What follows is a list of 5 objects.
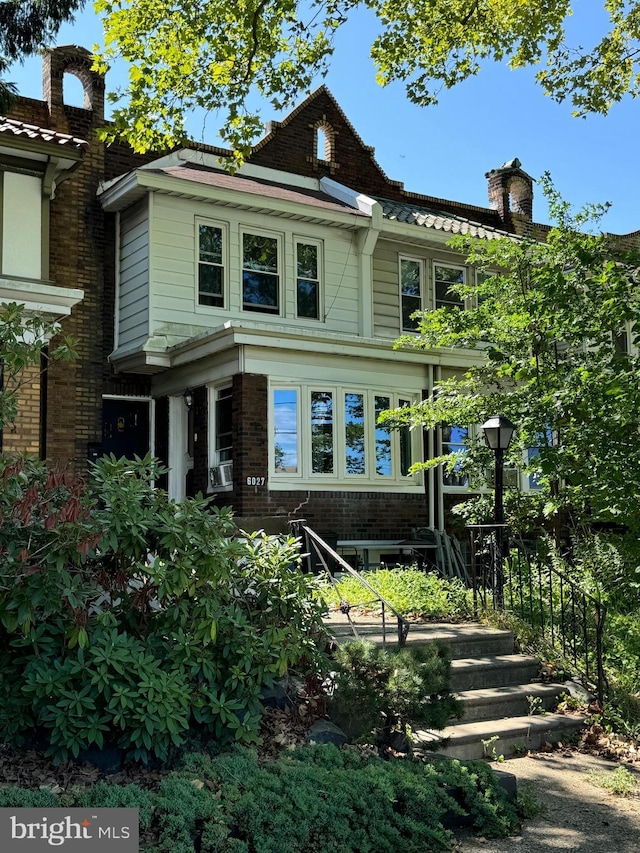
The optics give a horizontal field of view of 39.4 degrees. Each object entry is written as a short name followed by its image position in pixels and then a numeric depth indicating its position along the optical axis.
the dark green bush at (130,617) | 5.48
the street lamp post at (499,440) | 10.86
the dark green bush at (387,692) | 6.43
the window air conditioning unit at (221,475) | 14.30
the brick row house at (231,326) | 14.09
